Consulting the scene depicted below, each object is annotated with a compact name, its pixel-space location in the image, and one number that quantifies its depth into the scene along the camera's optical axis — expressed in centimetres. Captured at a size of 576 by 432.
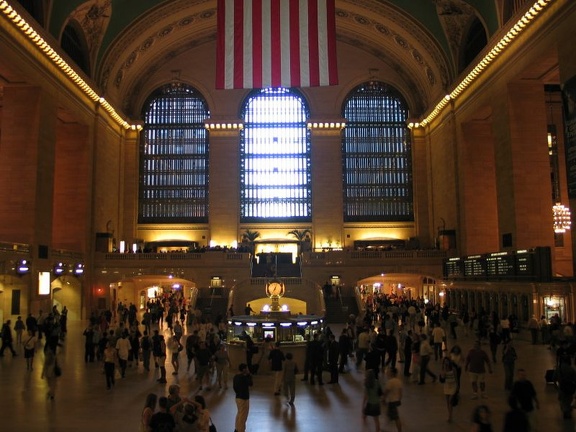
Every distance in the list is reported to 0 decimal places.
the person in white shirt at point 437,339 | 1520
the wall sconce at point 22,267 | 2355
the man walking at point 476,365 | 1058
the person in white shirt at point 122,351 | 1342
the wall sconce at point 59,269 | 2781
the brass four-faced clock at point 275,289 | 1962
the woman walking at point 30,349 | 1452
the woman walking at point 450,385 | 938
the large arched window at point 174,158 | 4125
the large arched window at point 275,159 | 4144
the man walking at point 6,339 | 1747
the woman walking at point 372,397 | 833
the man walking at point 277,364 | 1163
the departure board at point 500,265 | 2456
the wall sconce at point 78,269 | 3053
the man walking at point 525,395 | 743
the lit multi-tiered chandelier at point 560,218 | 2740
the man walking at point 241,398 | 857
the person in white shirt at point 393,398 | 838
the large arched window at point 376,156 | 4147
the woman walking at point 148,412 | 662
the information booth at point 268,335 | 1443
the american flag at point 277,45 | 1894
